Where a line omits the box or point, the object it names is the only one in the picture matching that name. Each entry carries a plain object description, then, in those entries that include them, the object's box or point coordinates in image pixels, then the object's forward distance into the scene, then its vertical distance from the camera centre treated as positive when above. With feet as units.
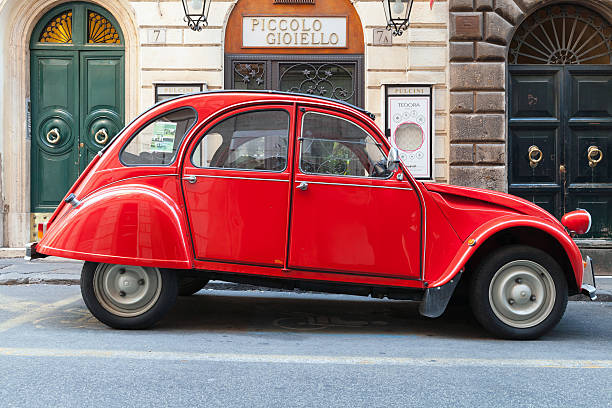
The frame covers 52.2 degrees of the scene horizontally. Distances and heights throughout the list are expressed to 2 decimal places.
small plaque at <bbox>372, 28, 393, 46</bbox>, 35.00 +8.89
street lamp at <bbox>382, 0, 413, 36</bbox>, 33.50 +9.89
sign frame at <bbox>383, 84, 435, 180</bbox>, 34.60 +5.20
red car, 16.58 -0.84
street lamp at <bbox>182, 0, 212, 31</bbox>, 33.63 +10.03
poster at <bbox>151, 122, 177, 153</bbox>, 17.28 +1.63
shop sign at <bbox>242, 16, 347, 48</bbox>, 35.27 +9.26
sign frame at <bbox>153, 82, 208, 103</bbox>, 34.78 +6.16
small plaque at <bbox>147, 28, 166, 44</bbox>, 35.01 +8.94
